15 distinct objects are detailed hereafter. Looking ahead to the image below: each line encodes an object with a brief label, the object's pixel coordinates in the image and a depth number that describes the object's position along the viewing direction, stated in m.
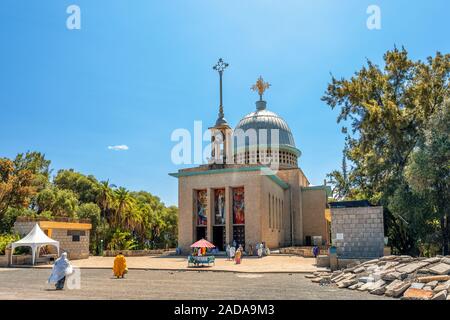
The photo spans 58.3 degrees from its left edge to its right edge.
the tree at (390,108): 27.72
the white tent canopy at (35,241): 27.82
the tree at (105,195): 49.34
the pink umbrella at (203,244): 28.60
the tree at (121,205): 48.12
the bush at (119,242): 43.56
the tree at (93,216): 49.55
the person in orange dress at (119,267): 18.92
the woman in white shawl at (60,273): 14.41
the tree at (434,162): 22.44
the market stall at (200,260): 24.92
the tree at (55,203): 47.34
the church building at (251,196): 40.25
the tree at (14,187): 37.81
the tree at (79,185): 56.16
